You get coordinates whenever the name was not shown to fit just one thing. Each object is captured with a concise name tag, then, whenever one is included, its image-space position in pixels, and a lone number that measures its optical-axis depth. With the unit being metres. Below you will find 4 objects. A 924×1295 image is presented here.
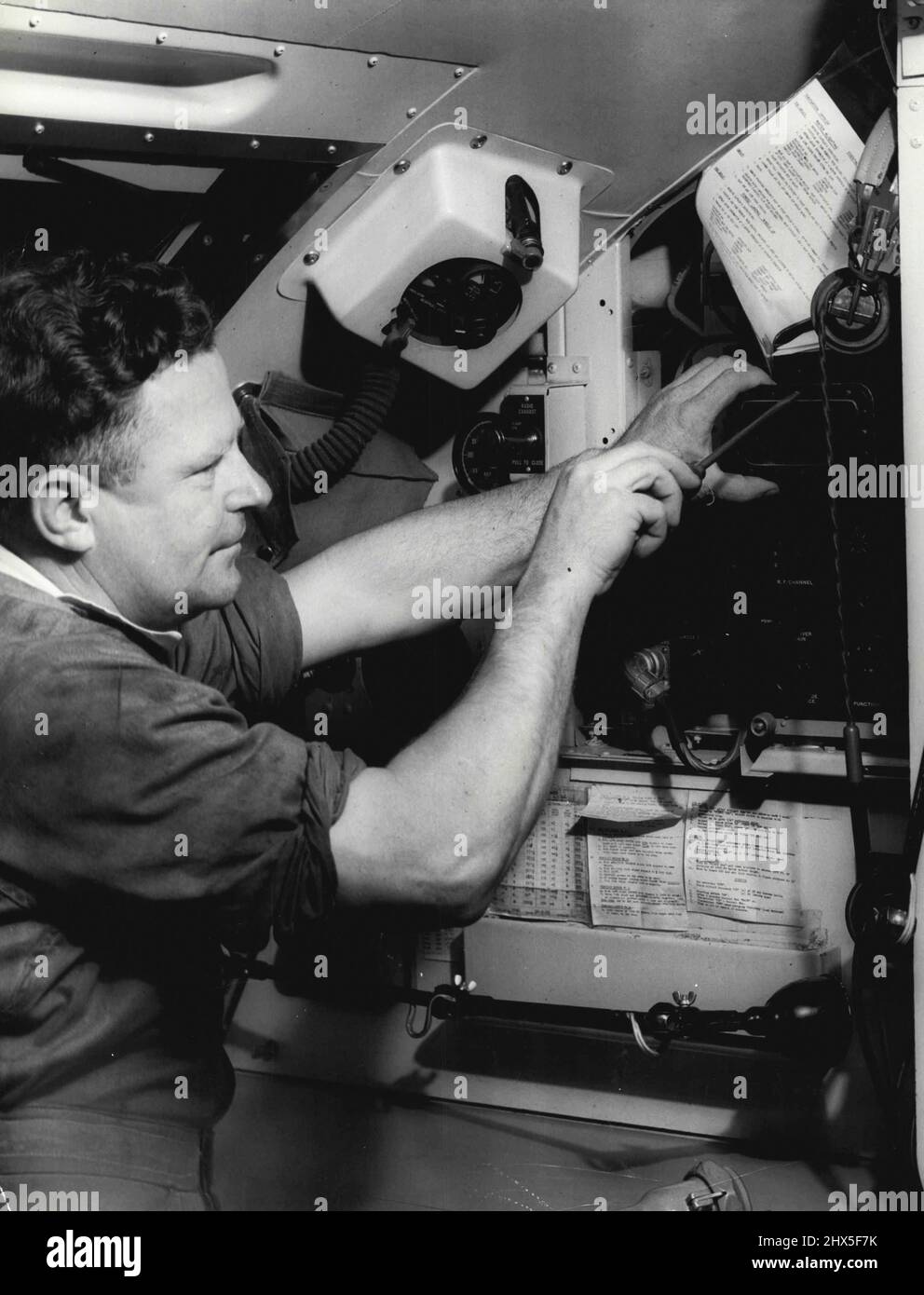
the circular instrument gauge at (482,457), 2.21
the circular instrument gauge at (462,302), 2.00
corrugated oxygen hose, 2.08
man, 1.40
